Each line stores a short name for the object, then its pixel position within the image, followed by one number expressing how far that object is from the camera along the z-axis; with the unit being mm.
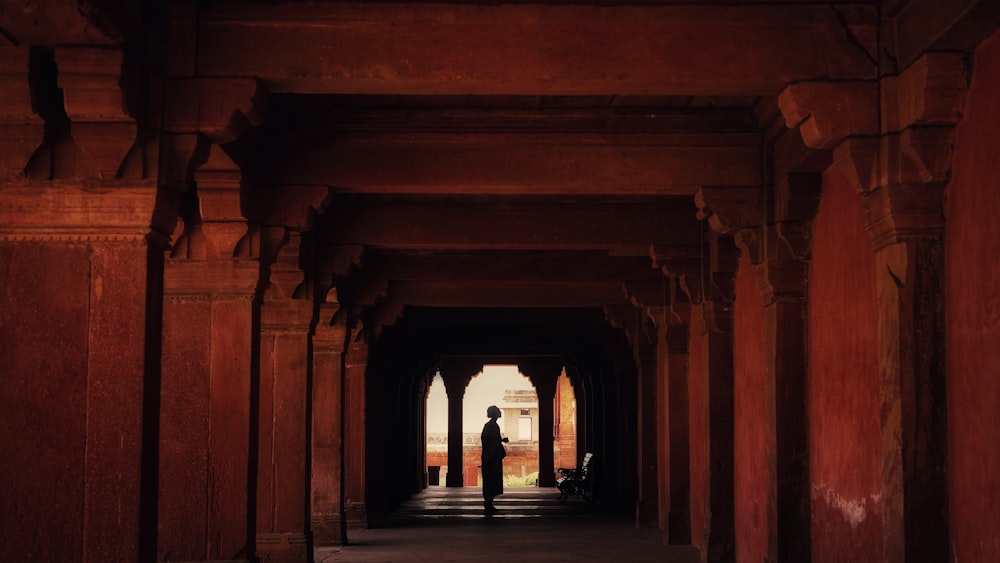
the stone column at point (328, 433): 14789
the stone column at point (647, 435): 16344
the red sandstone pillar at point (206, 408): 9031
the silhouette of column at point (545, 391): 31625
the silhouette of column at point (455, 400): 31438
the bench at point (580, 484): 24594
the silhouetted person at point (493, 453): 20156
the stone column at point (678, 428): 14016
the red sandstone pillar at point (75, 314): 6223
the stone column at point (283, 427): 11805
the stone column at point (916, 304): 6379
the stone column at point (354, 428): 17703
